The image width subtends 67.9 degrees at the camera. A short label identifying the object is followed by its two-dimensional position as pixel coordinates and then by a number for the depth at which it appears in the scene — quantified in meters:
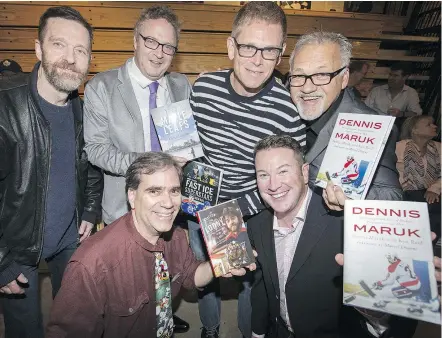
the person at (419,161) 4.30
